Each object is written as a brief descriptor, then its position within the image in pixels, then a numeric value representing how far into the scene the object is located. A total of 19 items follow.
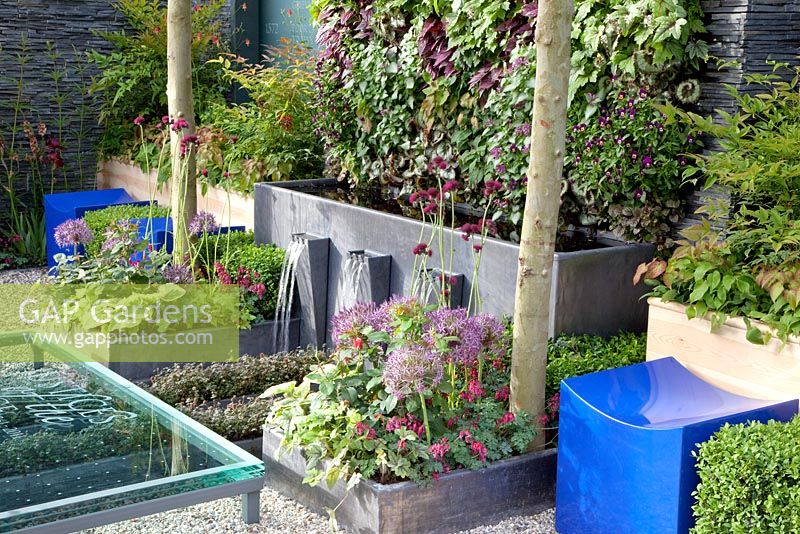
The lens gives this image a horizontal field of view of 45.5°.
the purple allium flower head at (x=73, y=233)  5.31
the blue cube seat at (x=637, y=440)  3.07
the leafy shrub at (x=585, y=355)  3.97
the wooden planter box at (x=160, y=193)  7.43
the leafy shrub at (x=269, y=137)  7.11
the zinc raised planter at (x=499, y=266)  4.28
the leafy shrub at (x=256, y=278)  5.51
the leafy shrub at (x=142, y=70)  8.74
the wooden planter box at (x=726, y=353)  3.39
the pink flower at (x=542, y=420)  3.73
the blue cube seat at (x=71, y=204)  7.66
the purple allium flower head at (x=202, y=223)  5.67
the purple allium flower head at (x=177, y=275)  5.39
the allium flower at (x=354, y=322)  3.61
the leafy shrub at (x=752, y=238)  3.49
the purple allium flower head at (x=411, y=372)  3.33
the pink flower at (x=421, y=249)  3.81
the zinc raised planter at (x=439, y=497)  3.34
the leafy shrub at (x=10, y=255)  8.28
